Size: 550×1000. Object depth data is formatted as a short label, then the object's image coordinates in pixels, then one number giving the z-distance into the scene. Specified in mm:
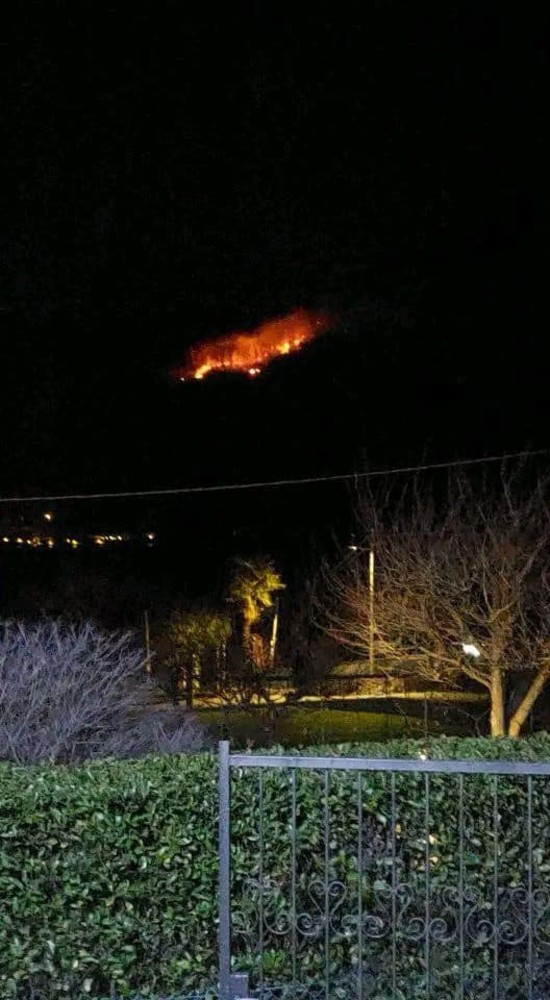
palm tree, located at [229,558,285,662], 28688
